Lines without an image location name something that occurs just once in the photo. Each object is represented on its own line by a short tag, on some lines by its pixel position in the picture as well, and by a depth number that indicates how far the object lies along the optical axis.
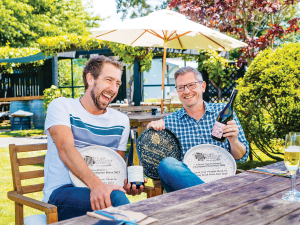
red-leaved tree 6.69
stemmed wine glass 1.54
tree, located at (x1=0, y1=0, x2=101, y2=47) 19.75
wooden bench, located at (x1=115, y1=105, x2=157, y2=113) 6.88
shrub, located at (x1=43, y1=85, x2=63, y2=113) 9.85
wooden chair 1.72
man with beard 1.90
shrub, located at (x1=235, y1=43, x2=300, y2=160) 4.43
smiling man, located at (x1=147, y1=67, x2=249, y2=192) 2.62
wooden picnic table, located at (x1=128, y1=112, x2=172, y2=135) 5.19
